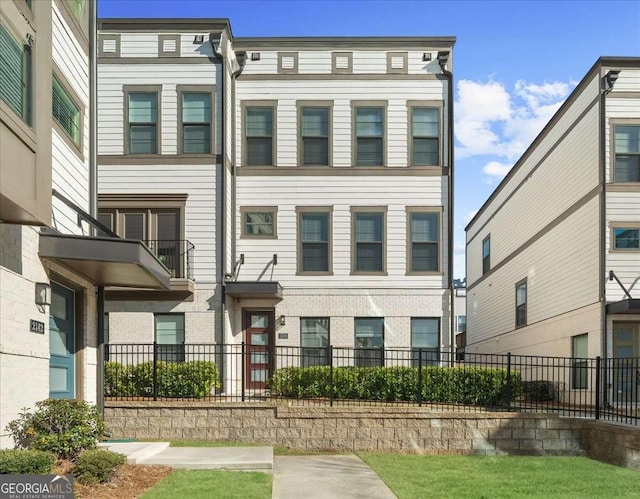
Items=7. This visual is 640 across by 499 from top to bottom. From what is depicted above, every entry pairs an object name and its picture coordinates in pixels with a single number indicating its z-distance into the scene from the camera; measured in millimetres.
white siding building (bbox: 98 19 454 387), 19688
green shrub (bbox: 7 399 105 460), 9648
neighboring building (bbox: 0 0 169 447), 8367
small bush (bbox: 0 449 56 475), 7758
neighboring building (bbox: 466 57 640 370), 19281
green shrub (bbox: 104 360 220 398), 16594
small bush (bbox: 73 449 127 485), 8828
